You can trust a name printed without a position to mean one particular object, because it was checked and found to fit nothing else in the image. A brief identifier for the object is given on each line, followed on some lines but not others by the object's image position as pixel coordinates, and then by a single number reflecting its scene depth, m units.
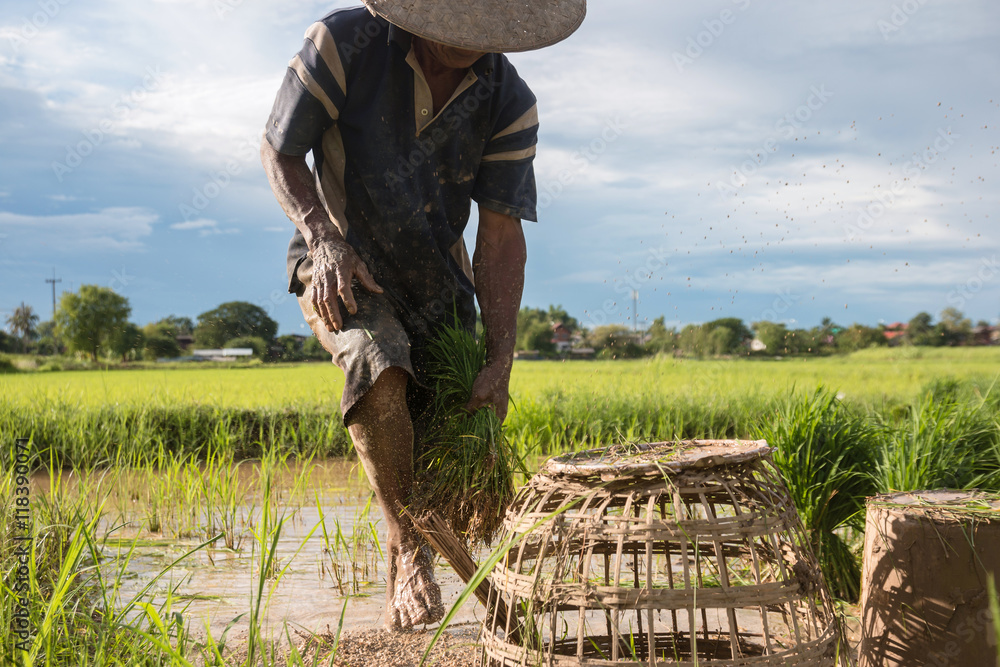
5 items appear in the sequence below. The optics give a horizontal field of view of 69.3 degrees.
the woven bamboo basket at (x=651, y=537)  1.57
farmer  2.34
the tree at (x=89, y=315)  32.00
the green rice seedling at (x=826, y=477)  2.89
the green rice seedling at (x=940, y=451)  2.80
